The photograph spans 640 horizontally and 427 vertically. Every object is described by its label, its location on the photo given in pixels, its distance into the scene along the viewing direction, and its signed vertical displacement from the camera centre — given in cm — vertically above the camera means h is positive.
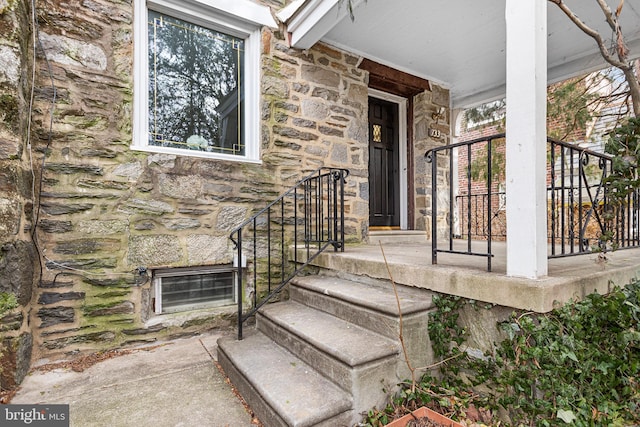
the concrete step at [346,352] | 148 -69
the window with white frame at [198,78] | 262 +126
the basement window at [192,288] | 260 -60
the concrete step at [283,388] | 137 -83
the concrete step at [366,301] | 170 -50
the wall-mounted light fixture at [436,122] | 432 +132
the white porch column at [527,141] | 142 +35
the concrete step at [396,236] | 385 -23
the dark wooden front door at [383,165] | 422 +73
